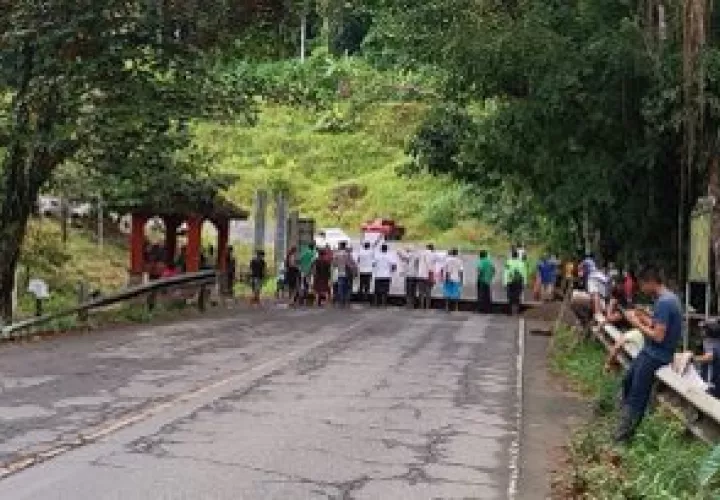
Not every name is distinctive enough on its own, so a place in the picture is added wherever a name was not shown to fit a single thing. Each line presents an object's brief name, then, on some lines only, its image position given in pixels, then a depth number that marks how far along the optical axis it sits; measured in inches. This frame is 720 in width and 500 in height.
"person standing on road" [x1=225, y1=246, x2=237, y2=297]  1374.5
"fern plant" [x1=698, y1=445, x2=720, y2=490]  310.2
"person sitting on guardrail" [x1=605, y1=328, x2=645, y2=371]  522.6
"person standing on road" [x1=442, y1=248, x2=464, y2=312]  1293.1
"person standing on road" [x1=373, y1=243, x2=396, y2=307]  1317.7
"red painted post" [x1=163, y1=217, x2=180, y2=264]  1294.7
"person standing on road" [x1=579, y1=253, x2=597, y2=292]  987.7
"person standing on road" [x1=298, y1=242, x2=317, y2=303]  1278.3
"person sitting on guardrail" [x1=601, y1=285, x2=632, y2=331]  655.8
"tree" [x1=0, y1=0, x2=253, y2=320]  845.8
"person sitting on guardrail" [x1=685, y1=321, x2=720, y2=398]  471.9
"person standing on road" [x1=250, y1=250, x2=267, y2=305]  1289.4
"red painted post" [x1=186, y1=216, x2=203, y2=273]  1279.5
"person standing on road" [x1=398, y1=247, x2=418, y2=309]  1295.5
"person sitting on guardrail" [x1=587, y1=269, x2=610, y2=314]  818.8
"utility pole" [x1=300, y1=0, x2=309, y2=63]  952.9
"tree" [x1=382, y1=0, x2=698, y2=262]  767.7
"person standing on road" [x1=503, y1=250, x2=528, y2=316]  1272.1
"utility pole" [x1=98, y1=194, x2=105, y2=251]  1557.3
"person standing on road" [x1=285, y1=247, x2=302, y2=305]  1298.0
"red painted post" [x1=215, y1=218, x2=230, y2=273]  1365.5
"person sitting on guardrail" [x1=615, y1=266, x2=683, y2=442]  423.8
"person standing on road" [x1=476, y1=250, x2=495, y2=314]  1301.7
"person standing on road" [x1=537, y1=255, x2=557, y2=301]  1418.6
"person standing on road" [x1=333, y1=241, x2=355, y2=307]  1259.8
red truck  2174.8
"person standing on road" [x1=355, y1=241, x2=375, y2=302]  1327.5
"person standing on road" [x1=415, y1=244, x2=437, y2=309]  1275.8
